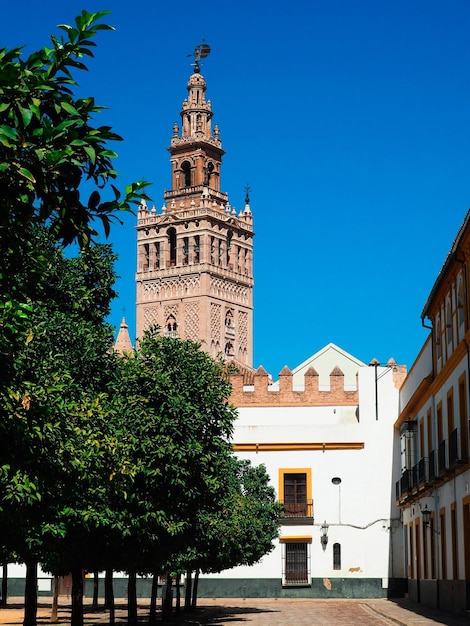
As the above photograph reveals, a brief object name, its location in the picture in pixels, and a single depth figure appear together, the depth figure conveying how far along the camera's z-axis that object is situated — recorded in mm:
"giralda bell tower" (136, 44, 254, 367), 95688
